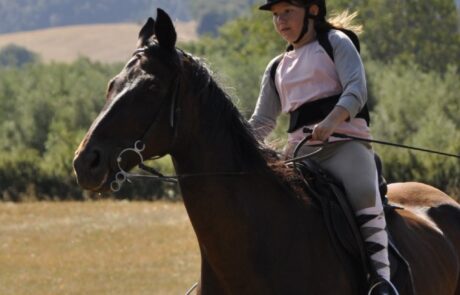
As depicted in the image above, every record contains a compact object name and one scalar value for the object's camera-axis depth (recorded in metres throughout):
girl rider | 13.47
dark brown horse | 11.50
